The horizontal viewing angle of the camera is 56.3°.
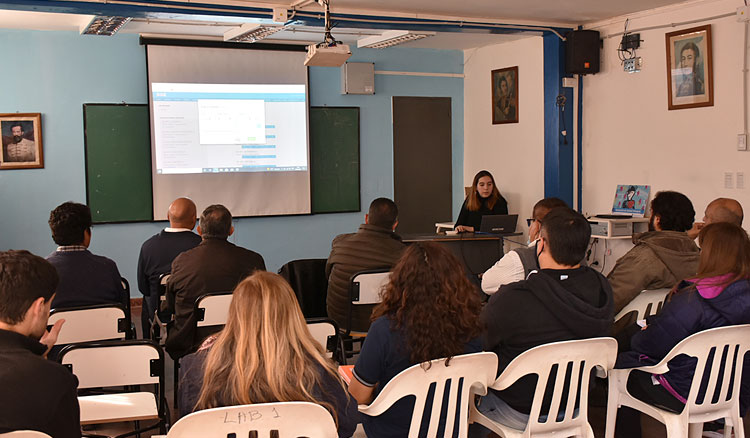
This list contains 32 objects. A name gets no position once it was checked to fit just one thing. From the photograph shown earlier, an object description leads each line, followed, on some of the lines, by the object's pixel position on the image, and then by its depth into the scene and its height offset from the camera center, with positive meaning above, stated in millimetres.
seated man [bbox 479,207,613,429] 2572 -468
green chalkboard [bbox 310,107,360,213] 7695 +283
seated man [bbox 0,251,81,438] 1805 -452
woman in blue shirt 2314 -466
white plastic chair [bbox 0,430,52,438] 1686 -592
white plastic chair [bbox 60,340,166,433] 2531 -657
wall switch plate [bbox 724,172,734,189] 5441 -22
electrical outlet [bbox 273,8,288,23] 5609 +1370
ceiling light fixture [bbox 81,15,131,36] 5770 +1400
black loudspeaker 6520 +1202
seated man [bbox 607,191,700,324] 3443 -421
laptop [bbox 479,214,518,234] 6137 -372
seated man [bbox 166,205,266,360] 3768 -457
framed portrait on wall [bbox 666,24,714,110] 5559 +890
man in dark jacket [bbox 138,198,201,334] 4492 -399
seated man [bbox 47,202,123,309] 3574 -400
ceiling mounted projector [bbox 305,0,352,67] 4727 +892
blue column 6793 +540
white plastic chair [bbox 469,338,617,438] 2434 -705
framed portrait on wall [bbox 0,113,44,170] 6496 +459
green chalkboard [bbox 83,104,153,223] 6797 +267
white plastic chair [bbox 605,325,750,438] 2693 -800
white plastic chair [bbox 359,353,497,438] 2246 -670
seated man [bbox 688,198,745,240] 3971 -197
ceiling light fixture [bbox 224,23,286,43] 6186 +1396
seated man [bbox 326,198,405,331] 4160 -411
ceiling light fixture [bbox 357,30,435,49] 6590 +1428
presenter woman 6914 -199
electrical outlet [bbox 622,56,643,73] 6168 +1010
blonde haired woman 1894 -465
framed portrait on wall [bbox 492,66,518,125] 7465 +931
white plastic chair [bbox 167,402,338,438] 1776 -612
